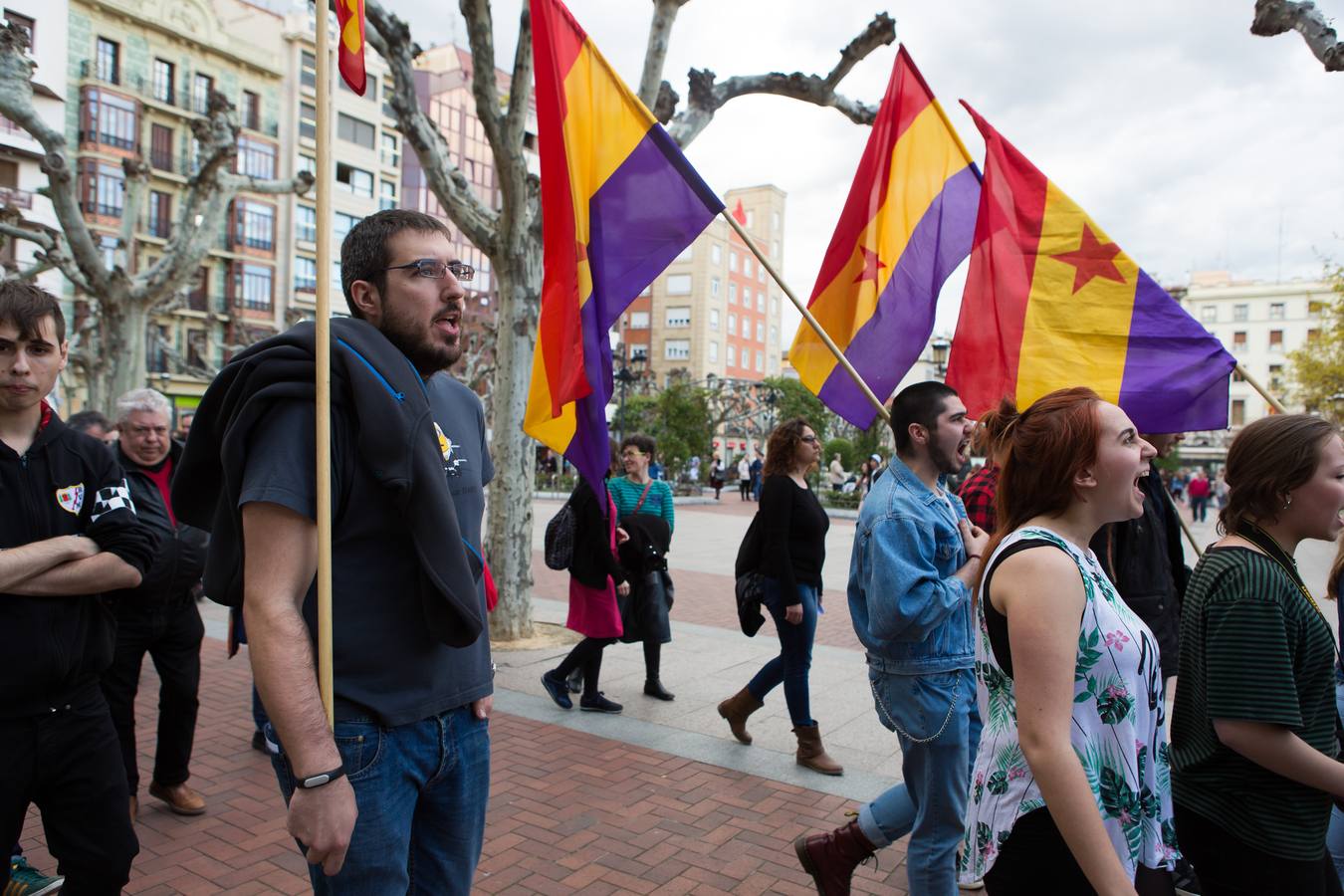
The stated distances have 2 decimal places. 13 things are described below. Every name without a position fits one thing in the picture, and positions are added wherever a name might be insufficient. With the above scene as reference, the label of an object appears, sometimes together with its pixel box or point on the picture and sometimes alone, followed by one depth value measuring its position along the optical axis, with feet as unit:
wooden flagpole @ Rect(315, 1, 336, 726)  5.41
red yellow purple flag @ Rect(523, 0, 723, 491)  12.44
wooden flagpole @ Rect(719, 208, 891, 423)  11.14
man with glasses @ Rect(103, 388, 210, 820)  13.66
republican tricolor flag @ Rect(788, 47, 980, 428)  14.85
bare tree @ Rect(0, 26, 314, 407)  40.27
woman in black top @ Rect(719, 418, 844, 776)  16.10
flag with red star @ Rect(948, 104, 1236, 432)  12.93
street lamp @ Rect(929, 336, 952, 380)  71.10
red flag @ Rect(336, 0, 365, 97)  7.66
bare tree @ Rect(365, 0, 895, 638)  24.62
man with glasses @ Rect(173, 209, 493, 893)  5.44
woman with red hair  5.89
